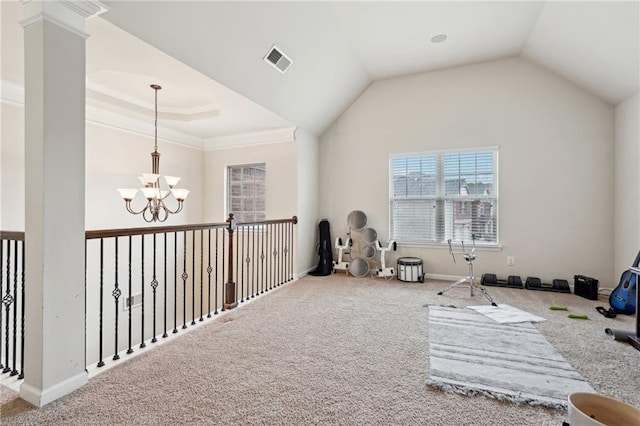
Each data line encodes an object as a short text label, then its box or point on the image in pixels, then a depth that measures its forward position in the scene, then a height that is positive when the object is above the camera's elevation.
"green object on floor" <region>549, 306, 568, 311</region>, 3.16 -1.04
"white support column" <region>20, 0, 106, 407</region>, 1.63 +0.10
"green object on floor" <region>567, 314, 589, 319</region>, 2.92 -1.05
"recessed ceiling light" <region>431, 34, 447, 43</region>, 3.64 +2.22
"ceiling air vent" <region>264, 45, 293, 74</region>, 3.09 +1.69
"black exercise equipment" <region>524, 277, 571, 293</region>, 3.80 -0.97
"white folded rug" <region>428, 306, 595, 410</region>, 1.75 -1.08
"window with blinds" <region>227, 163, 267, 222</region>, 5.06 +0.36
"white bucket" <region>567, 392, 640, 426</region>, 1.16 -0.82
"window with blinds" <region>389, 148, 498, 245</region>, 4.32 +0.24
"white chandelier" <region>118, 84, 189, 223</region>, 3.10 +0.23
